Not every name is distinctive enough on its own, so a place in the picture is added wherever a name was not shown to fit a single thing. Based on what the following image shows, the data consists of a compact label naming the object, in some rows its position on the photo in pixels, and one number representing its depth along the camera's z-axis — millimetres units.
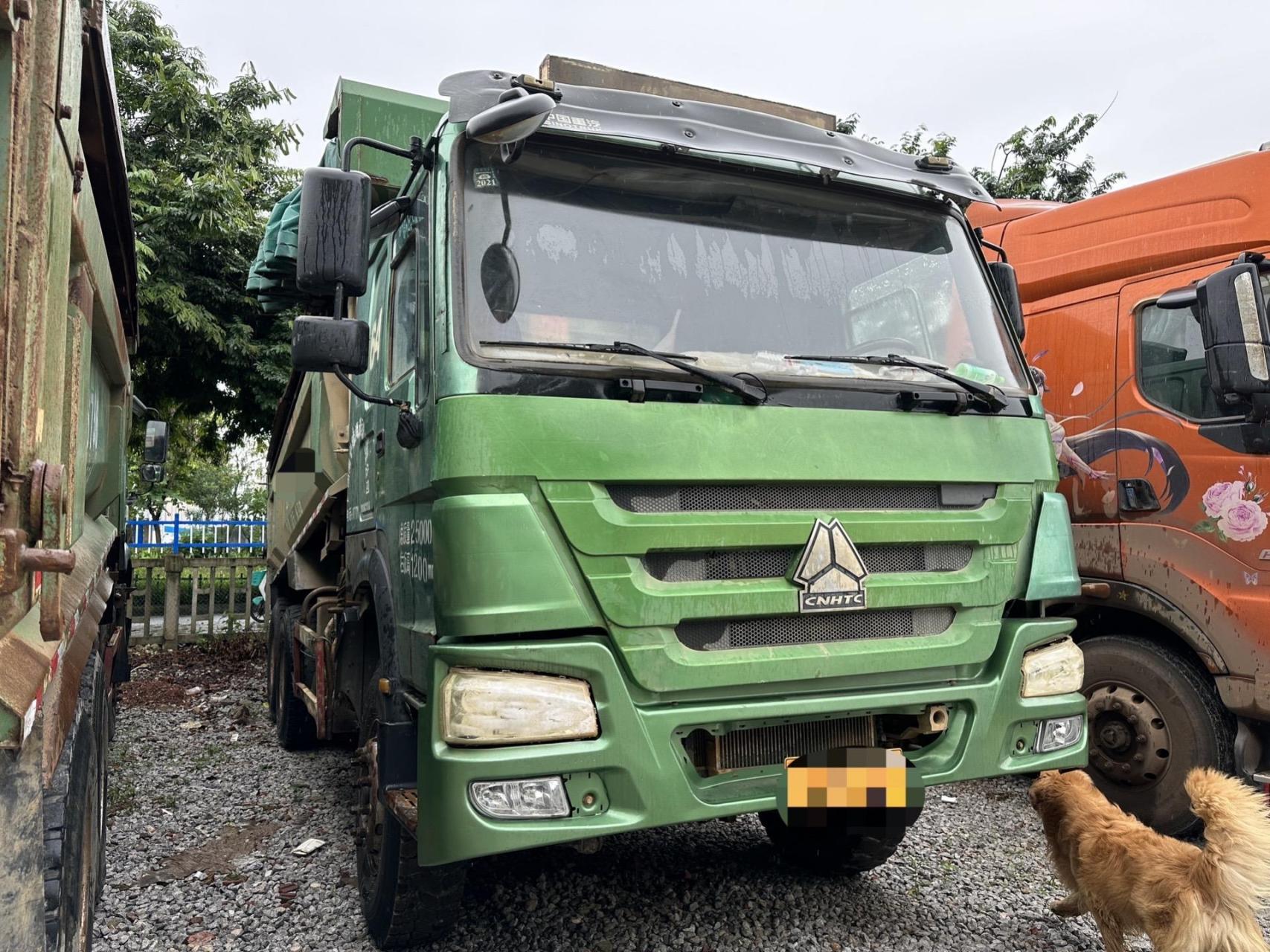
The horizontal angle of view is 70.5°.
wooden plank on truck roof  3006
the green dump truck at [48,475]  1576
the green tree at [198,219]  10656
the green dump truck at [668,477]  2279
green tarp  3734
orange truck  3682
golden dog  2457
